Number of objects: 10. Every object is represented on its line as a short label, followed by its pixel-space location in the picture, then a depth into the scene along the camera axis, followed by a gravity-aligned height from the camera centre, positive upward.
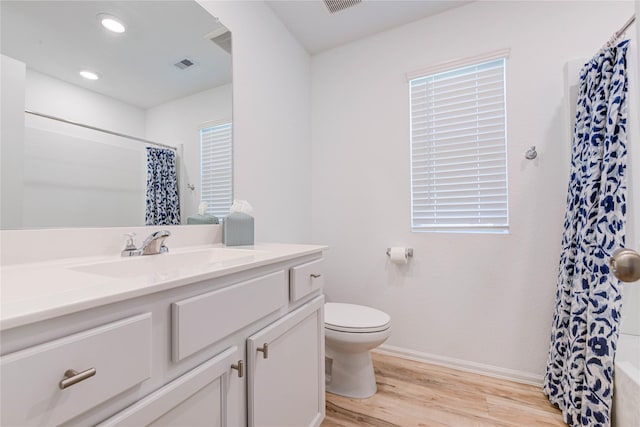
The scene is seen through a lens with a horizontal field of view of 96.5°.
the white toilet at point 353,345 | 1.52 -0.71
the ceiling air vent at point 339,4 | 1.84 +1.37
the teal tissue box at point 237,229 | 1.36 -0.07
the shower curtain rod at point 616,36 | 1.24 +0.80
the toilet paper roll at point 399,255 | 1.98 -0.28
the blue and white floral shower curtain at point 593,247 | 1.24 -0.16
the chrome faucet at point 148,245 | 1.04 -0.11
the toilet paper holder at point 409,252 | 2.02 -0.27
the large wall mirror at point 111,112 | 0.86 +0.40
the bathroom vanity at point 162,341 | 0.42 -0.25
